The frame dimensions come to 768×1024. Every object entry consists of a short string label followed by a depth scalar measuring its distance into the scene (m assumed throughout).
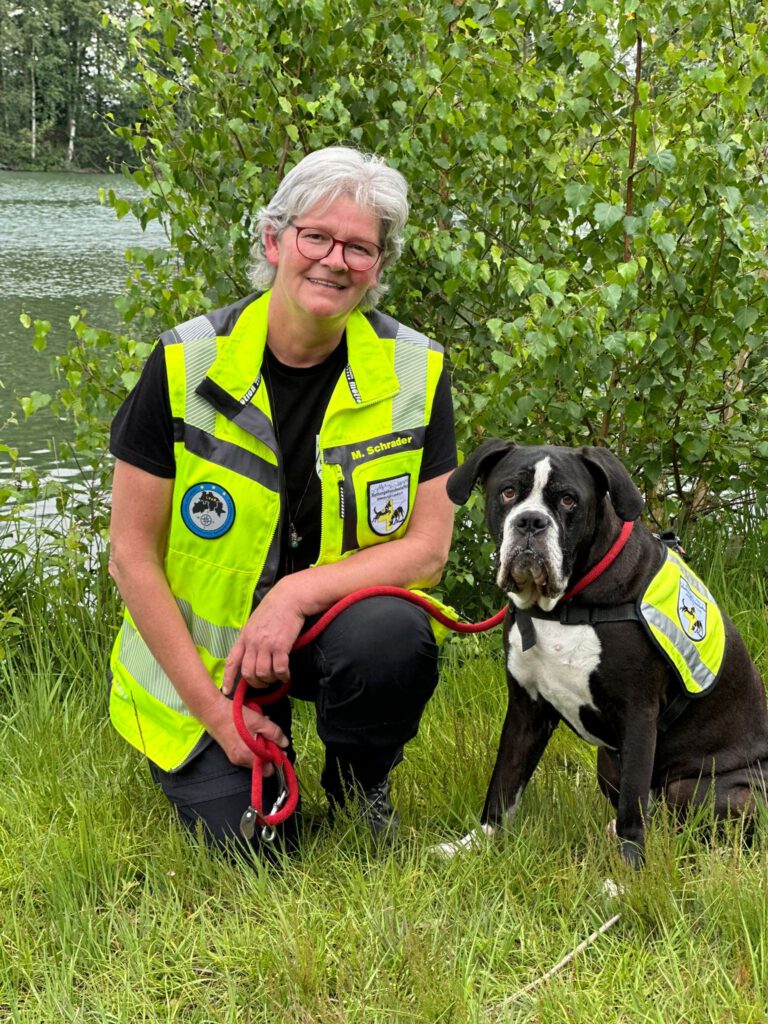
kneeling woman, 2.69
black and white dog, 2.54
